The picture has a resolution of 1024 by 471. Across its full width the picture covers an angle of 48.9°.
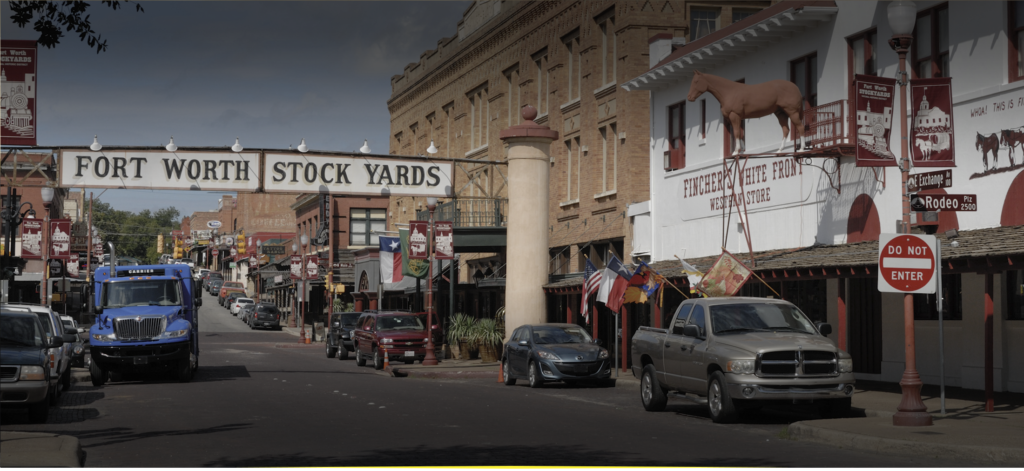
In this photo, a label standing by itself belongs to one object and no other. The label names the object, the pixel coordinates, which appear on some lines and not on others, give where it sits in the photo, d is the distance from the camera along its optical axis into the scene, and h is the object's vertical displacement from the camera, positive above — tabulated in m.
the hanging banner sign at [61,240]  36.03 +1.66
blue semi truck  26.22 -0.71
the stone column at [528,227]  33.44 +1.98
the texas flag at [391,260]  43.38 +1.26
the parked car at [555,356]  24.81 -1.41
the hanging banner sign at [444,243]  35.25 +1.57
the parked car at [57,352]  19.20 -1.12
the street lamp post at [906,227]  14.55 +0.90
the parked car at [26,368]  16.52 -1.13
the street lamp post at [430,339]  34.72 -1.45
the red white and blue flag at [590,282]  28.55 +0.29
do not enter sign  14.62 +0.39
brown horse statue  24.81 +4.30
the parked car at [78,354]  31.56 -1.77
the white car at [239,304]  85.68 -0.92
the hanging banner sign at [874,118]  17.28 +2.75
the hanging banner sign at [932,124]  16.11 +2.46
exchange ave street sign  15.75 +1.60
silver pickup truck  16.08 -0.97
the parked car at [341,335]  42.44 -1.61
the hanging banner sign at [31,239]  34.22 +1.59
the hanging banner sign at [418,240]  36.59 +1.71
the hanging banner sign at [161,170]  27.89 +3.05
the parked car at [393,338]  35.47 -1.43
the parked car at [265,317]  73.38 -1.62
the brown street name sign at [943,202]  15.02 +1.26
